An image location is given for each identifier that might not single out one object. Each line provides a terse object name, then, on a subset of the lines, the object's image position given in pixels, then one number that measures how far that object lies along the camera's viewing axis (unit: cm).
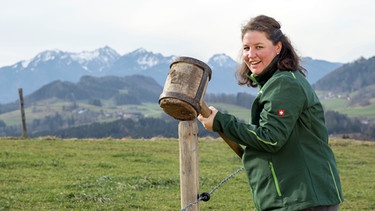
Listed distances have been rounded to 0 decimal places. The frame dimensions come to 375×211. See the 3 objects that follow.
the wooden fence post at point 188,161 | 467
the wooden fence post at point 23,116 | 2658
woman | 404
